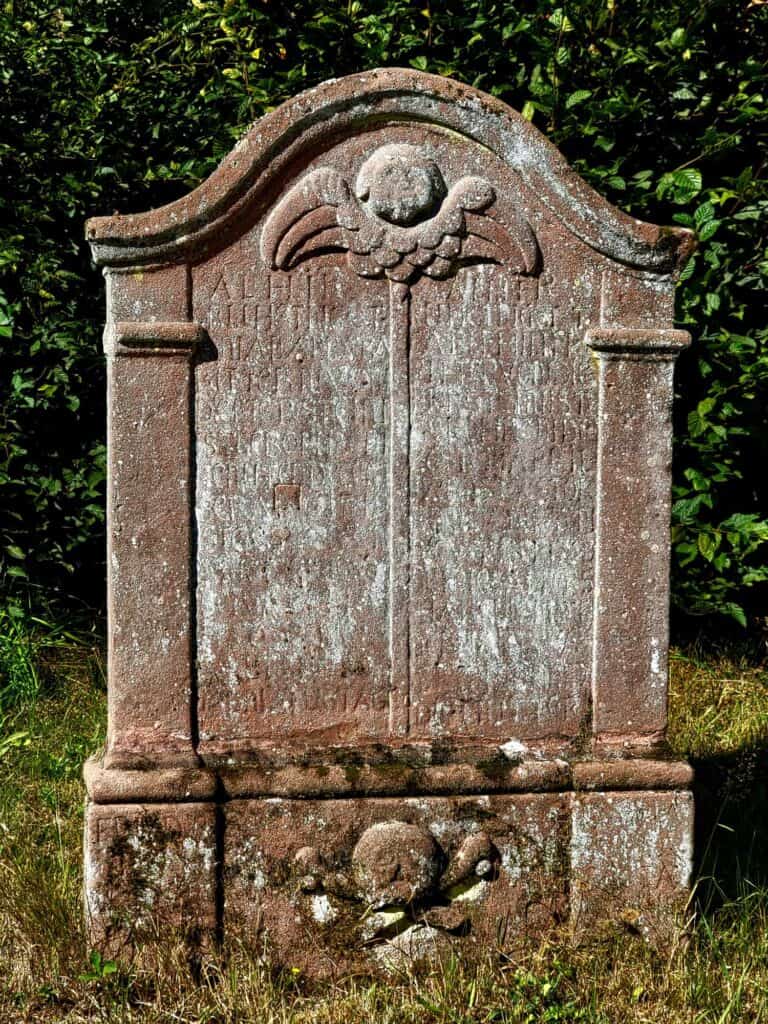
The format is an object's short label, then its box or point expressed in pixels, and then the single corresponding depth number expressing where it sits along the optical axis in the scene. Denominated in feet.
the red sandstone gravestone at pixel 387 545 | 10.32
